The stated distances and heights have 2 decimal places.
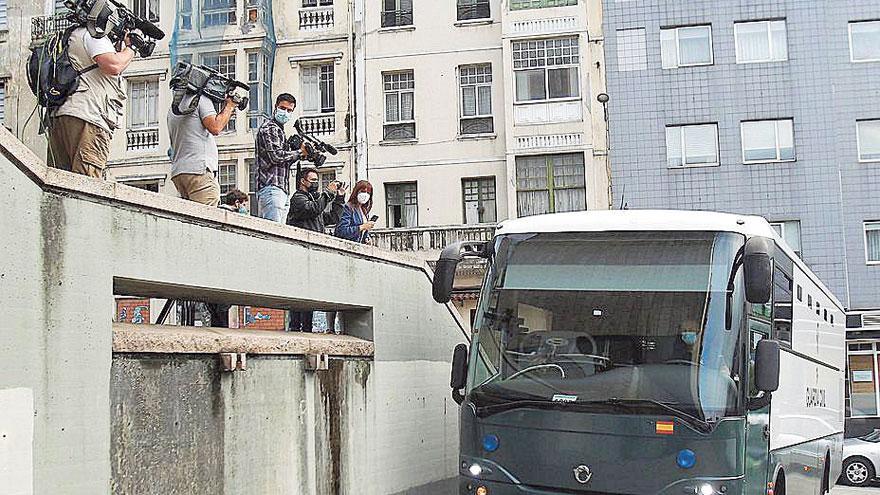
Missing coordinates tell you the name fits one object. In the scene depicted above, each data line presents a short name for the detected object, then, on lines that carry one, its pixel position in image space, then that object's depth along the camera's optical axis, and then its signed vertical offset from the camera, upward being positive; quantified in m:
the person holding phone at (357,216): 13.41 +1.13
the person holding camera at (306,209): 11.73 +1.09
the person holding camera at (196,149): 9.84 +1.45
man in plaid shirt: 11.88 +1.58
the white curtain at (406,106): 32.44 +5.77
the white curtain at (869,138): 31.88 +4.33
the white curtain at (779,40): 32.12 +7.24
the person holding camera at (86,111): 8.02 +1.48
